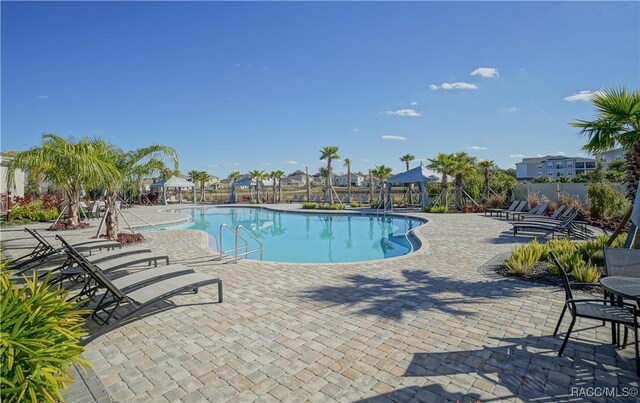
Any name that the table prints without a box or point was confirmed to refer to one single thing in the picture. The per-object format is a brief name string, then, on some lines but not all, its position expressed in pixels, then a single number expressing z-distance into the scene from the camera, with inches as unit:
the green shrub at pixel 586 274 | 211.3
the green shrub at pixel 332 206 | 988.2
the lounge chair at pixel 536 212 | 579.8
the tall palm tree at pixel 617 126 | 238.2
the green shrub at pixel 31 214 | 660.1
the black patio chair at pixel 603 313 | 120.4
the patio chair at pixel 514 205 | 668.1
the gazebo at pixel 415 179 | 850.8
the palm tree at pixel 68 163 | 389.7
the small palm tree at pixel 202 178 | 1468.9
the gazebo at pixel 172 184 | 1202.0
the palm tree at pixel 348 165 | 1159.0
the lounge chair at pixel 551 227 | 394.6
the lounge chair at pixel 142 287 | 159.8
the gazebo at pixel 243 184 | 1270.9
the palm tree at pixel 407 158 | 1084.5
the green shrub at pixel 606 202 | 541.3
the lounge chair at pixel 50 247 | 260.7
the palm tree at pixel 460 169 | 816.9
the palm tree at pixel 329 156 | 1078.4
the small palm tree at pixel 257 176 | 1264.3
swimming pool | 444.2
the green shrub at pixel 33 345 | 76.8
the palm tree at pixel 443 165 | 827.3
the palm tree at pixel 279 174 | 1235.0
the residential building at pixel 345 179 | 3698.3
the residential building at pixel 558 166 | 2529.5
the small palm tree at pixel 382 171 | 1056.8
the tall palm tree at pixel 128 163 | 426.0
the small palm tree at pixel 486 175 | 858.7
